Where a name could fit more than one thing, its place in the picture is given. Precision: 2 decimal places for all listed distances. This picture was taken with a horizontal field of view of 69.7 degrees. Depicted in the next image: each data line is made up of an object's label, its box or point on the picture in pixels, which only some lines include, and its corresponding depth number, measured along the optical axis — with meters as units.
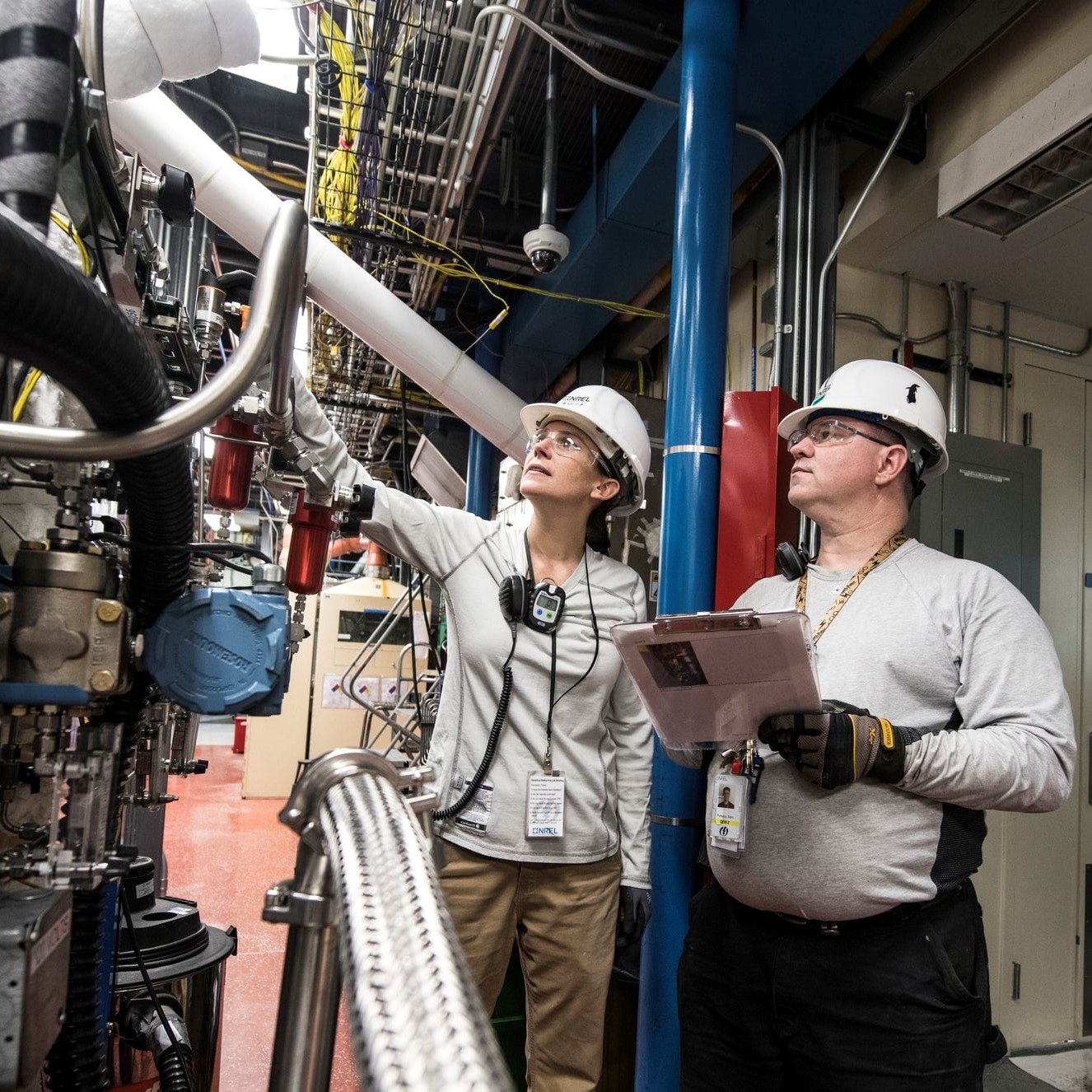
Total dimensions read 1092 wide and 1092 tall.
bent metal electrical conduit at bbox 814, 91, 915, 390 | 2.08
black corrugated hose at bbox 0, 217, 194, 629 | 0.52
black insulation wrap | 0.64
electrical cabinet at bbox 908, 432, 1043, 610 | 2.37
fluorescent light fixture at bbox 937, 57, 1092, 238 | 1.76
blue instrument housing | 0.89
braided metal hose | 0.31
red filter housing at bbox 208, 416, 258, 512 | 1.24
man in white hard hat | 1.12
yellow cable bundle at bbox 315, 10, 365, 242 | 2.35
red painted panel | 1.88
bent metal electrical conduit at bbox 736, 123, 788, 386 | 2.12
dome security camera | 2.72
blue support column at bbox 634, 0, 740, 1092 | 1.81
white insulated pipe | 2.18
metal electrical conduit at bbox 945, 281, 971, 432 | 2.71
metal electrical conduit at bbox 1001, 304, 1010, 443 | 2.82
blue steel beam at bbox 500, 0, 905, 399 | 1.91
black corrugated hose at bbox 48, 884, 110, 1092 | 0.90
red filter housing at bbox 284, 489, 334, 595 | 1.27
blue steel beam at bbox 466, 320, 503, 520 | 4.68
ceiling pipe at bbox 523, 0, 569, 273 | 2.63
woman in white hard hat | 1.50
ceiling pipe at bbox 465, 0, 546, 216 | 2.08
